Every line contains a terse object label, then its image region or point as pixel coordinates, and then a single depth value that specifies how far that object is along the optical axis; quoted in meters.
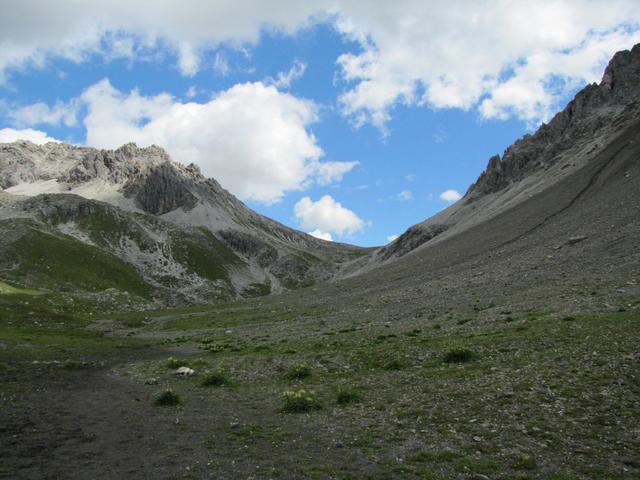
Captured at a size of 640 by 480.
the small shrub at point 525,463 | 12.91
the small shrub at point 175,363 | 34.61
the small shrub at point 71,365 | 35.53
